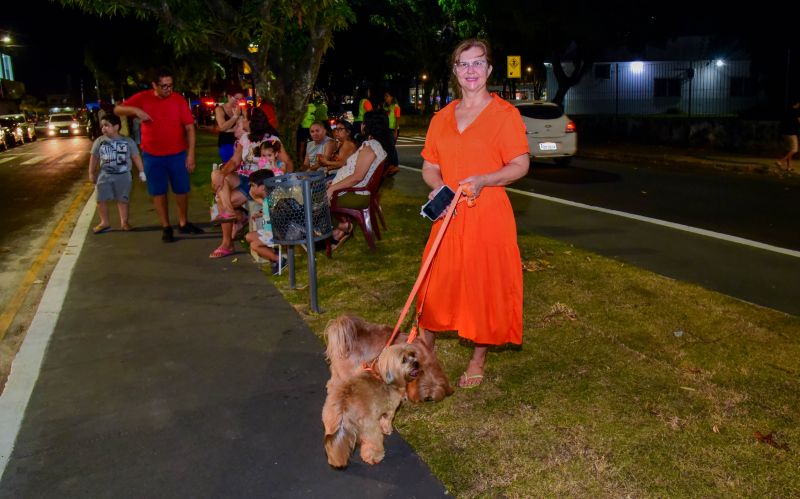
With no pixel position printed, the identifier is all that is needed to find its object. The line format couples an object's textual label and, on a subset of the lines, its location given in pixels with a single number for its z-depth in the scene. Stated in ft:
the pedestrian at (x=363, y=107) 56.95
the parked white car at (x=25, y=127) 122.01
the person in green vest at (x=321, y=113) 55.52
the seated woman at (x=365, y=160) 26.45
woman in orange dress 12.91
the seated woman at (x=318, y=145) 33.81
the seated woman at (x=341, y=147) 31.42
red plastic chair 26.48
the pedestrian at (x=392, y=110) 64.08
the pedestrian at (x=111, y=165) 32.35
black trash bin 19.60
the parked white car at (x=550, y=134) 57.21
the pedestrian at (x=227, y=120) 35.40
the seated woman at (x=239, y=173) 26.61
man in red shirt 29.25
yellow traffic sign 86.99
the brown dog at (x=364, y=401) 11.03
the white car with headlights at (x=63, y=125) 145.38
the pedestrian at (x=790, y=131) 49.75
